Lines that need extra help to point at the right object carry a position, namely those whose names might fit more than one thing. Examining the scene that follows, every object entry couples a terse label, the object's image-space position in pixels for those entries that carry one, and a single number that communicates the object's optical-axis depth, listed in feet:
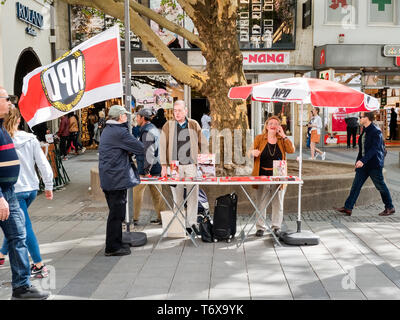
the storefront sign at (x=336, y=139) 71.97
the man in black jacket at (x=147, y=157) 25.30
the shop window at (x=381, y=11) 72.95
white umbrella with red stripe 20.63
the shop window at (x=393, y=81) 74.43
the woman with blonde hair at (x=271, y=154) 23.29
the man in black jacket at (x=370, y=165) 27.22
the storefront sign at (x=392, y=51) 69.10
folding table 21.29
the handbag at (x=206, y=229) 22.41
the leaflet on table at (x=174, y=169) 22.70
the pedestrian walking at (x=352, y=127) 69.05
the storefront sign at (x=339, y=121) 72.33
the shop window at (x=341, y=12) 72.33
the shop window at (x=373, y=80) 73.51
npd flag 20.01
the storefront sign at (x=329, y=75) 70.33
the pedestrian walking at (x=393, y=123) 76.54
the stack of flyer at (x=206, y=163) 22.36
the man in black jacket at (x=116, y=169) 19.85
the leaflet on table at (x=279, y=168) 22.54
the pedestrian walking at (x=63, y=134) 60.80
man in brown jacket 23.50
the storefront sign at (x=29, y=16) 56.54
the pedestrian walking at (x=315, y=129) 53.88
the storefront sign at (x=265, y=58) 72.55
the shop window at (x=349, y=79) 72.08
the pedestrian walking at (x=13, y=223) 14.92
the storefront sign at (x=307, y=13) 69.50
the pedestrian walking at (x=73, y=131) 64.09
